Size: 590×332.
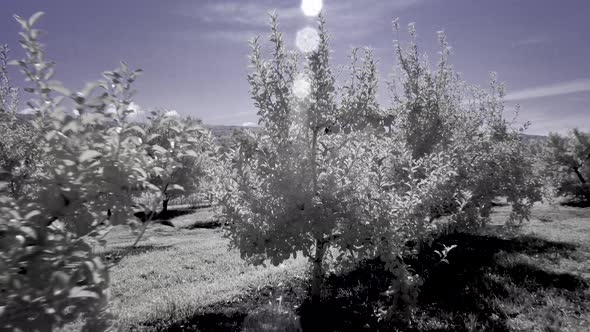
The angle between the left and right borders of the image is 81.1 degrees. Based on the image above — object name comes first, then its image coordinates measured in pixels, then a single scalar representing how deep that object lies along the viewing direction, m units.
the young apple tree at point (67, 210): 1.82
